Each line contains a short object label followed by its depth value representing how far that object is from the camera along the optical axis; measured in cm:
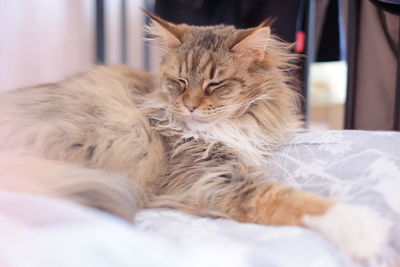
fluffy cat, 56
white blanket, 47
